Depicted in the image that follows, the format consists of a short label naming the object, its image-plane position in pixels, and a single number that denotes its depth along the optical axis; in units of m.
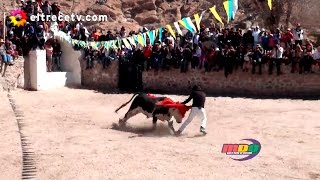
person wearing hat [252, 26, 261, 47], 20.41
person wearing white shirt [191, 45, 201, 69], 20.89
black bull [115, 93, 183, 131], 14.18
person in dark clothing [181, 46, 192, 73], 20.94
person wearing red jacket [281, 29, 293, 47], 19.85
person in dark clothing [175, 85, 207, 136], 13.78
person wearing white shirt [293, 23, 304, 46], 20.00
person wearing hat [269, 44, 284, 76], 19.73
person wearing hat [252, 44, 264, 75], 19.84
